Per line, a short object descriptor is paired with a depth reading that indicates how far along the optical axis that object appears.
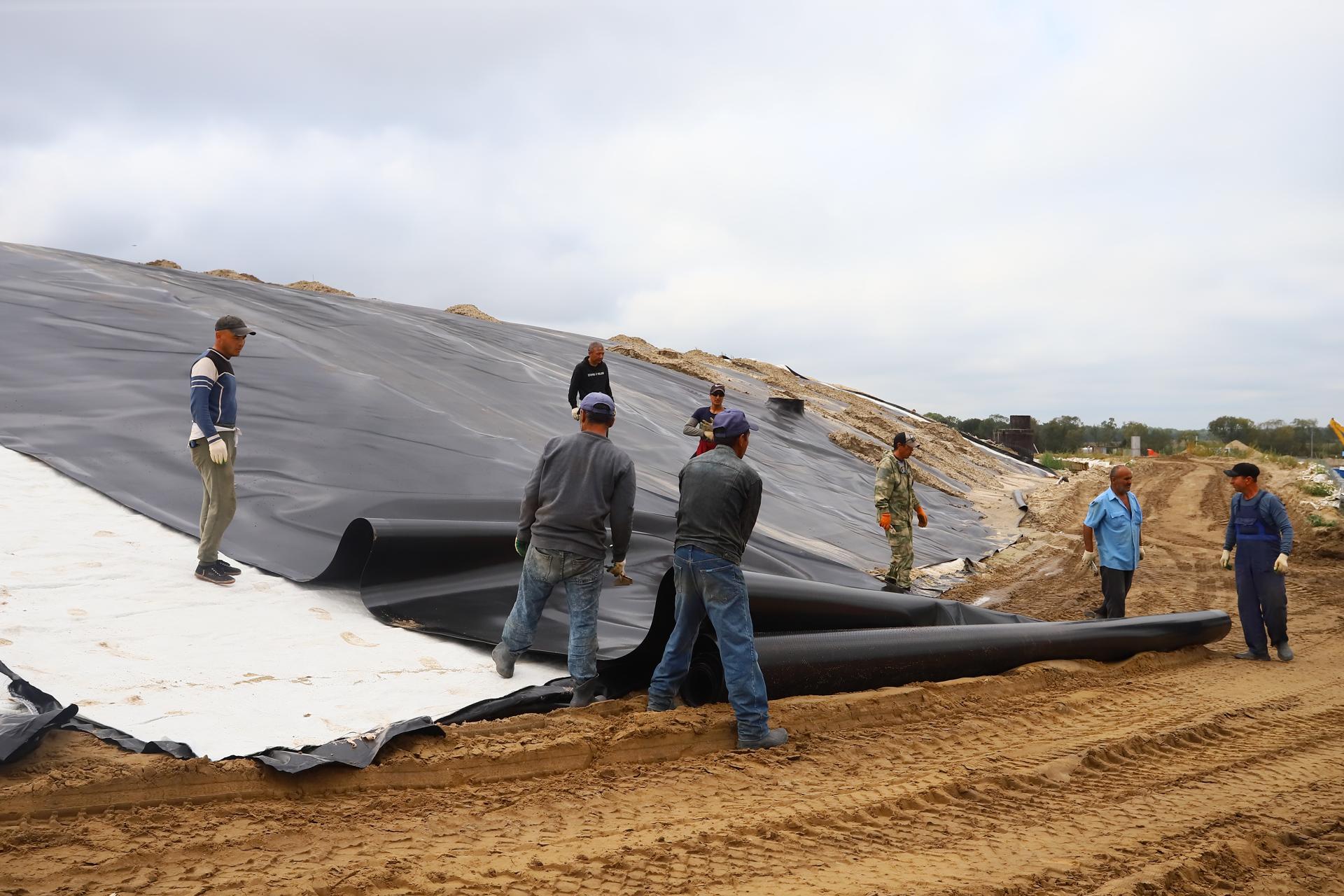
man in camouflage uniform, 7.89
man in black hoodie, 9.44
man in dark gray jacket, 4.18
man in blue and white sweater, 4.99
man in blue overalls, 6.91
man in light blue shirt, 7.17
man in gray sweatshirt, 4.43
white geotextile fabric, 3.74
